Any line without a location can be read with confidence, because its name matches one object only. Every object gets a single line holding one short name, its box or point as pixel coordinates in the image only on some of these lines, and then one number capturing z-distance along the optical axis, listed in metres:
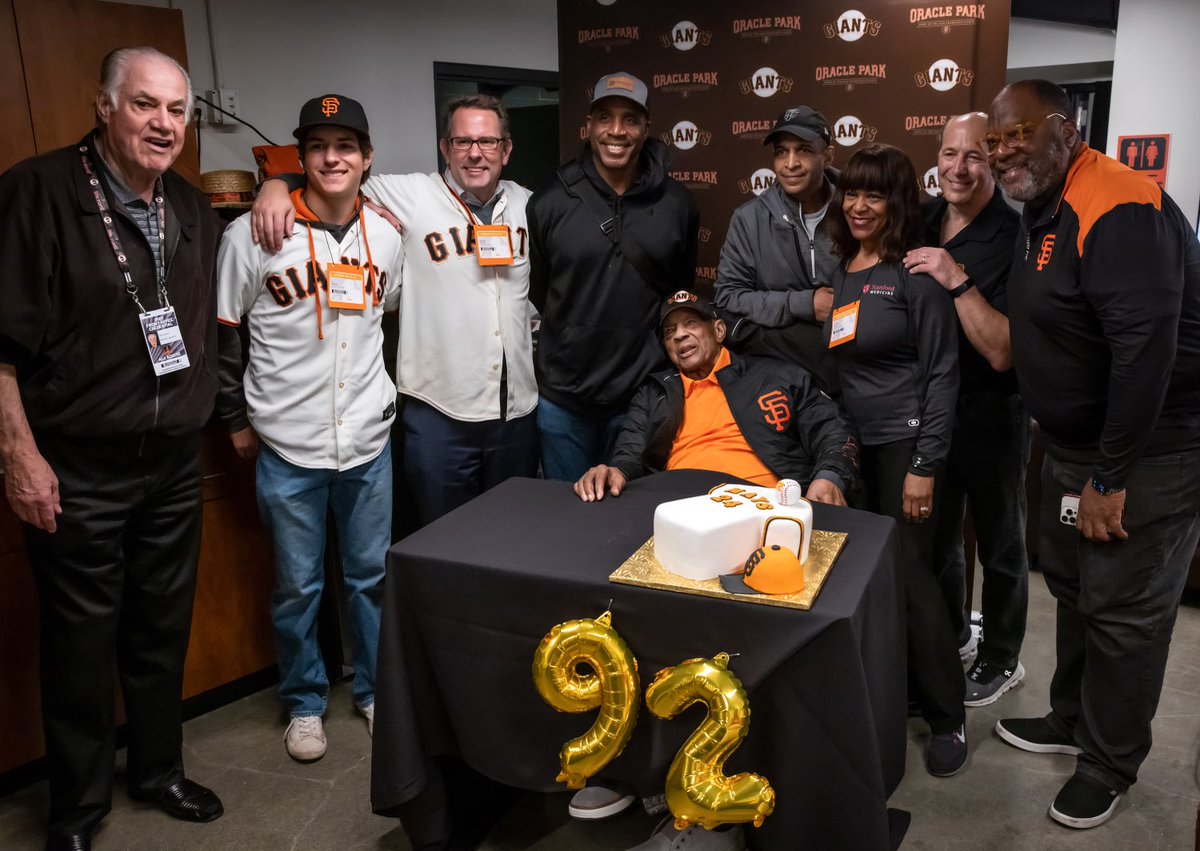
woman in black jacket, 2.24
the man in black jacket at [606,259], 2.64
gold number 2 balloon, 1.50
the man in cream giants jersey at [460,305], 2.56
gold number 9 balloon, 1.59
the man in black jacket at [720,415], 2.42
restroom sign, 5.32
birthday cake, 1.60
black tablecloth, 1.51
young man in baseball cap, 2.32
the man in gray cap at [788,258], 2.51
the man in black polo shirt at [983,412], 2.28
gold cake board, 1.52
